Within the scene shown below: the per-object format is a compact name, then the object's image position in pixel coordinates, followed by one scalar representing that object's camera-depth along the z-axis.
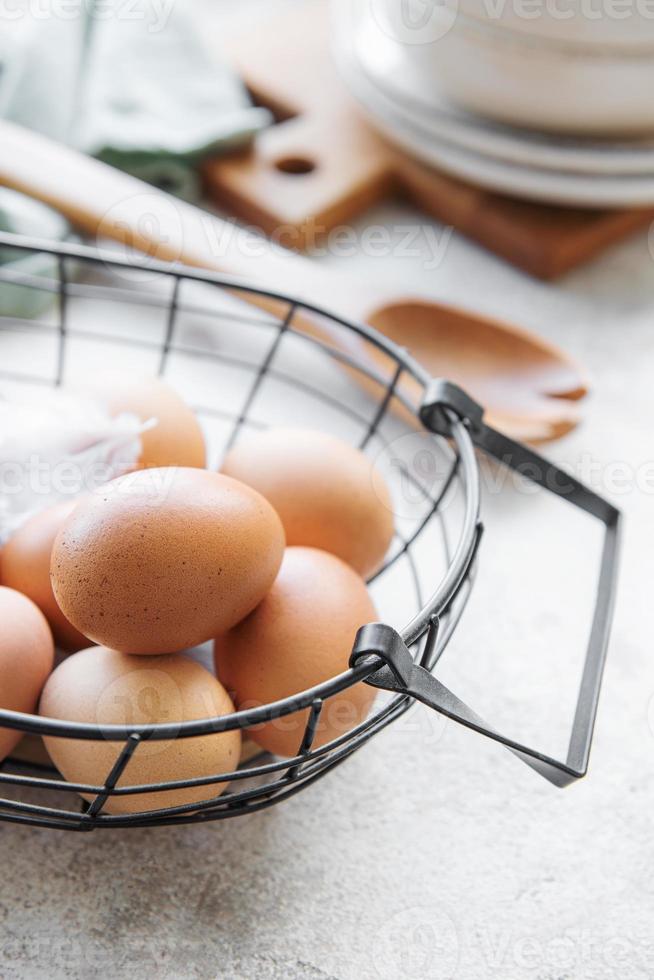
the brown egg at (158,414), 0.46
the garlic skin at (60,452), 0.46
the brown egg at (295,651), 0.40
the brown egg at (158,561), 0.36
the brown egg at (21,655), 0.39
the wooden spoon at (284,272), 0.66
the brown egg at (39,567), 0.43
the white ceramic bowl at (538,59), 0.64
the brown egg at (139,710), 0.37
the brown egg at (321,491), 0.45
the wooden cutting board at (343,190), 0.76
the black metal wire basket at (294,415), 0.34
